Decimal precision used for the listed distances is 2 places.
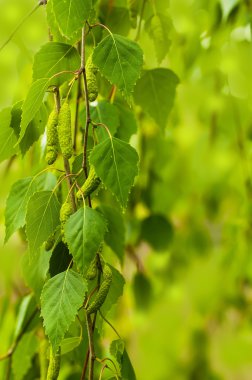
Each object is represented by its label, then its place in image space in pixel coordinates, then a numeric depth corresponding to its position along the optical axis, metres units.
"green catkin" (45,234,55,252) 0.95
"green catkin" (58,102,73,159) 0.90
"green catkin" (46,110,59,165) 0.91
